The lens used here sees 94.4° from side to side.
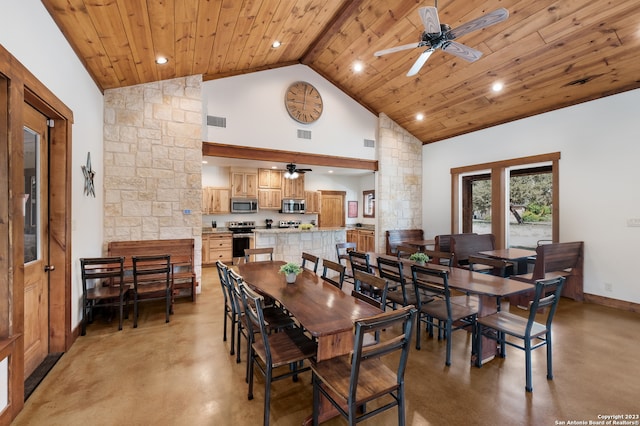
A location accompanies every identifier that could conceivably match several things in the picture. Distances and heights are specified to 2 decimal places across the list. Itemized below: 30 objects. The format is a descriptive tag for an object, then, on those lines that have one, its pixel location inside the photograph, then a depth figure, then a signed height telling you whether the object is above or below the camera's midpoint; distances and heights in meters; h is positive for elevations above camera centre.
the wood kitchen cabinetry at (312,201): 8.38 +0.31
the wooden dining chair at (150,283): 3.61 -0.93
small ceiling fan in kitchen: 6.06 +0.85
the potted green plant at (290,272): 2.79 -0.56
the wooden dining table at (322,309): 1.89 -0.70
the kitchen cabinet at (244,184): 7.29 +0.71
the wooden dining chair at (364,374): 1.54 -0.97
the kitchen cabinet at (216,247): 6.99 -0.83
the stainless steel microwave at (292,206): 7.93 +0.17
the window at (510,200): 5.29 +0.23
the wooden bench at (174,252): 4.25 -0.59
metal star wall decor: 3.55 +0.43
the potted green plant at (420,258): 3.69 -0.58
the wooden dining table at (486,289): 2.61 -0.70
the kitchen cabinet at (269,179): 7.59 +0.87
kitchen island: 6.14 -0.63
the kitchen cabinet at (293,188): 7.89 +0.66
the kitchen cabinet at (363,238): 8.11 -0.76
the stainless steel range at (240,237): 7.29 -0.61
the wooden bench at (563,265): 4.16 -0.80
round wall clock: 6.06 +2.29
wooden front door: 2.54 -0.27
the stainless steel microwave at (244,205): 7.38 +0.19
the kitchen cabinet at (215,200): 7.18 +0.31
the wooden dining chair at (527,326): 2.32 -0.98
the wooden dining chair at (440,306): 2.66 -0.95
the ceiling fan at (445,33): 2.53 +1.69
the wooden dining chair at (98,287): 3.36 -0.94
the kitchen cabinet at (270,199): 7.61 +0.35
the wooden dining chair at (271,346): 1.92 -0.99
